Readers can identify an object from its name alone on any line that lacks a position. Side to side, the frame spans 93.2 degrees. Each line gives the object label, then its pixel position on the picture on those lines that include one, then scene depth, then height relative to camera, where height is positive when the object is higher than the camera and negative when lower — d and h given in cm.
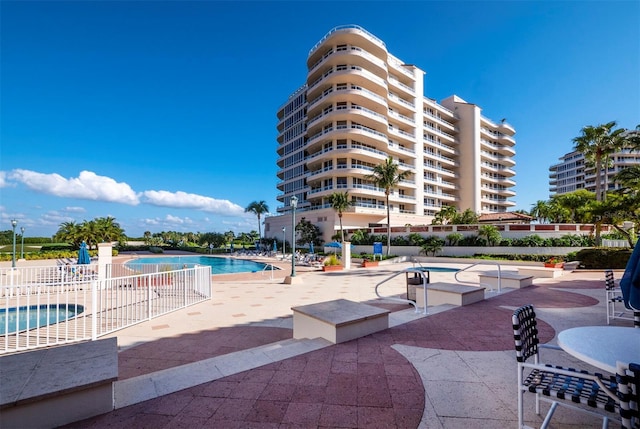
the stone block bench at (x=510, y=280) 1095 -199
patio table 229 -100
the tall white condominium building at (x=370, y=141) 4169 +1399
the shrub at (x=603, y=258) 1669 -179
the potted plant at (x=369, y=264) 2303 -286
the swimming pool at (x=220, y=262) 2654 -372
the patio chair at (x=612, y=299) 618 -148
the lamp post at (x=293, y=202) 1576 +129
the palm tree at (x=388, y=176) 3128 +536
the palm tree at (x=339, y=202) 3766 +308
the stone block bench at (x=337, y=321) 498 -165
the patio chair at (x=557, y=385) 218 -126
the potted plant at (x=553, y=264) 1702 -216
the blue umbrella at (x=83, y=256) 1450 -141
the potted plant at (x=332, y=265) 2030 -265
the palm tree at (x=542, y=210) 4818 +270
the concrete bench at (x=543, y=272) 1471 -225
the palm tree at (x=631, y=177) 1992 +336
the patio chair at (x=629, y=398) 187 -107
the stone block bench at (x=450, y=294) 793 -185
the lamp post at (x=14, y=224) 2008 +20
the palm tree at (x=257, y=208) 6059 +376
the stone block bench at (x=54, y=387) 260 -145
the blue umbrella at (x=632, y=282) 231 -44
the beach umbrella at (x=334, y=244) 2873 -168
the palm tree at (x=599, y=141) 3225 +933
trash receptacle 898 -179
